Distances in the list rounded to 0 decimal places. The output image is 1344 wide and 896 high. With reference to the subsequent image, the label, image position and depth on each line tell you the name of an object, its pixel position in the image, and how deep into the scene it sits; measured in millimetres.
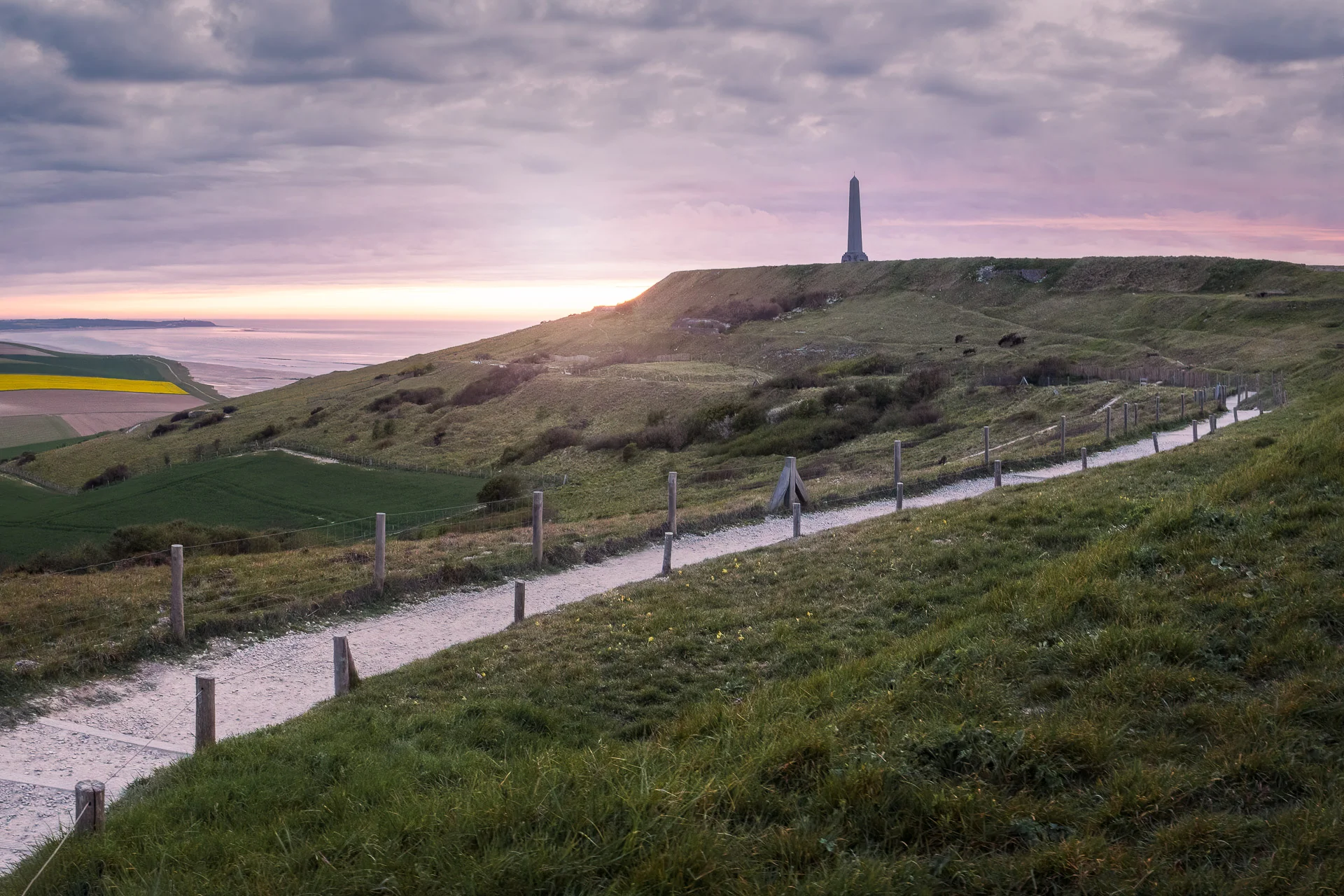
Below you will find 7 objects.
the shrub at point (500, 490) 41406
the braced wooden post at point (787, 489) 22172
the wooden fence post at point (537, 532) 17625
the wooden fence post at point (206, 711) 8039
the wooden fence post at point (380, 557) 15547
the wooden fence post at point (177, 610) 12859
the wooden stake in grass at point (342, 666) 9820
